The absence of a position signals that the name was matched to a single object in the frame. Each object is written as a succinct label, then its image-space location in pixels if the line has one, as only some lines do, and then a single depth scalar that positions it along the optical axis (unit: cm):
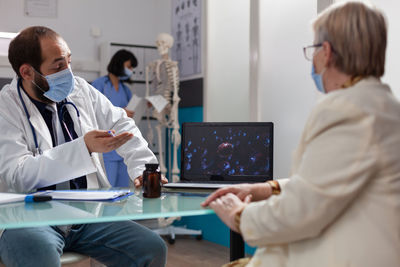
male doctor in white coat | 169
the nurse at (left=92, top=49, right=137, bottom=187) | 421
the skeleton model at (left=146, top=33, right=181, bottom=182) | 429
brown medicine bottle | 156
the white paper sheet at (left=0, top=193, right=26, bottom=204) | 144
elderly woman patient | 94
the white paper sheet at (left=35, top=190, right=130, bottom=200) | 152
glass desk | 119
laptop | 188
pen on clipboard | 146
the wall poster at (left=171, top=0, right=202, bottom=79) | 432
